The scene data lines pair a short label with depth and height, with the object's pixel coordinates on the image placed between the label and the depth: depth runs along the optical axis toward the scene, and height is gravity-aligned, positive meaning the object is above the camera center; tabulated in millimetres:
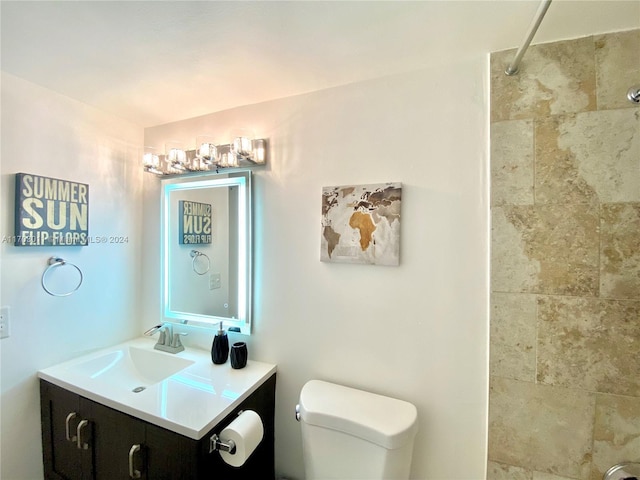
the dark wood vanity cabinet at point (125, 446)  998 -857
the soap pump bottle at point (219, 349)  1451 -594
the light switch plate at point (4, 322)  1214 -375
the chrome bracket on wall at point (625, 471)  938 -810
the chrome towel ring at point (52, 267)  1346 -139
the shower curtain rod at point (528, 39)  715 +654
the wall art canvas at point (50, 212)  1243 +146
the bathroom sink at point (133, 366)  1469 -722
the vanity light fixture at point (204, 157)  1456 +495
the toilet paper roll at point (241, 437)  990 -747
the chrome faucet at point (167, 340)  1613 -607
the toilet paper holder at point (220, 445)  999 -775
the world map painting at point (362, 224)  1214 +87
